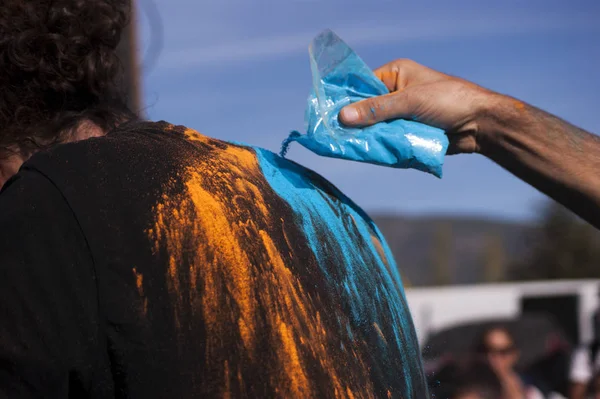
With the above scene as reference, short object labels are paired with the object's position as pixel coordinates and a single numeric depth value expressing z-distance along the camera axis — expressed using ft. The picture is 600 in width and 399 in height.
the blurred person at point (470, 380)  18.37
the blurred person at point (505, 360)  21.52
